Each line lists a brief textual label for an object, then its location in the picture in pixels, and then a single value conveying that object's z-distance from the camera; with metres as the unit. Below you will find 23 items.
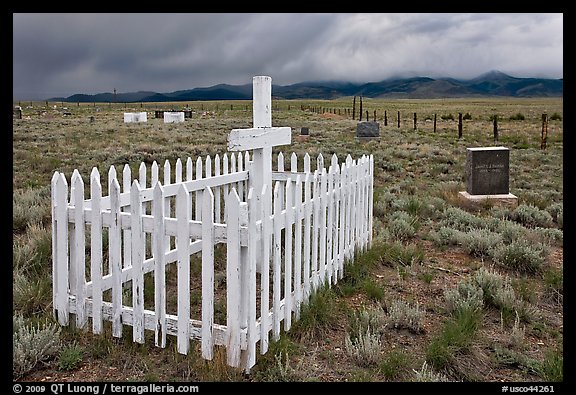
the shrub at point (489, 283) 5.17
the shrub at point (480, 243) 6.84
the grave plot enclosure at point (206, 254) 3.70
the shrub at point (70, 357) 3.70
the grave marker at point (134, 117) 41.84
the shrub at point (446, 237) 7.31
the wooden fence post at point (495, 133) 25.39
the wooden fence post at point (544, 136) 21.37
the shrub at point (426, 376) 3.49
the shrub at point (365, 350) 3.85
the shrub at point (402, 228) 7.69
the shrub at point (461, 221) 8.15
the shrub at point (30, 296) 4.68
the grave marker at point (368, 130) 25.09
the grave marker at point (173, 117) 41.94
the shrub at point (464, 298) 4.76
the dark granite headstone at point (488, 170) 10.52
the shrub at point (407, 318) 4.51
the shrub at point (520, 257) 6.16
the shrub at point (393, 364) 3.68
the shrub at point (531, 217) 8.71
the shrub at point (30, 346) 3.62
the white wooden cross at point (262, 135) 5.11
